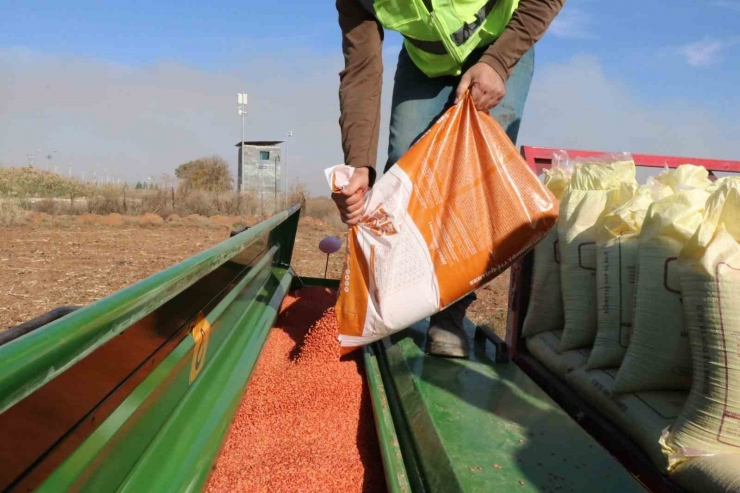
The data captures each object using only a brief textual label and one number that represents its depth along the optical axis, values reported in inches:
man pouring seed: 78.8
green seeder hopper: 33.5
